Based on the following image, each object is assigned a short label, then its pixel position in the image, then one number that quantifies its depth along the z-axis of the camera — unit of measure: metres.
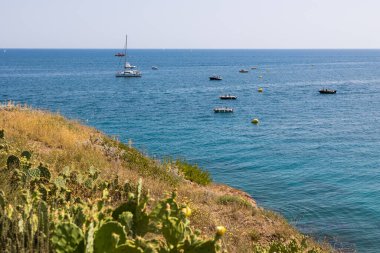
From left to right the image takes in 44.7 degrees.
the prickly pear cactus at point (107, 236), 4.67
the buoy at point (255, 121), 47.17
